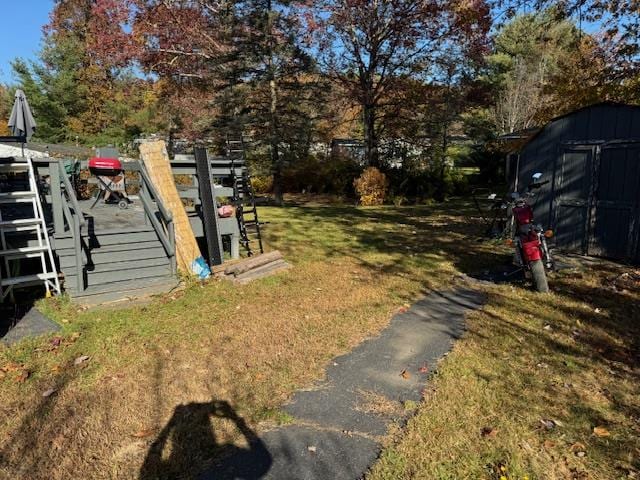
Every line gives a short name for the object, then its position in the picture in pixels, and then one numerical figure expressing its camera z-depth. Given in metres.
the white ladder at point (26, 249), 6.32
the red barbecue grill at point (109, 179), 10.23
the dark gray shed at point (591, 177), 8.10
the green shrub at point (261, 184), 24.83
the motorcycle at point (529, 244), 6.54
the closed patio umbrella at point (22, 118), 9.18
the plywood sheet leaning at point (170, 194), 7.67
